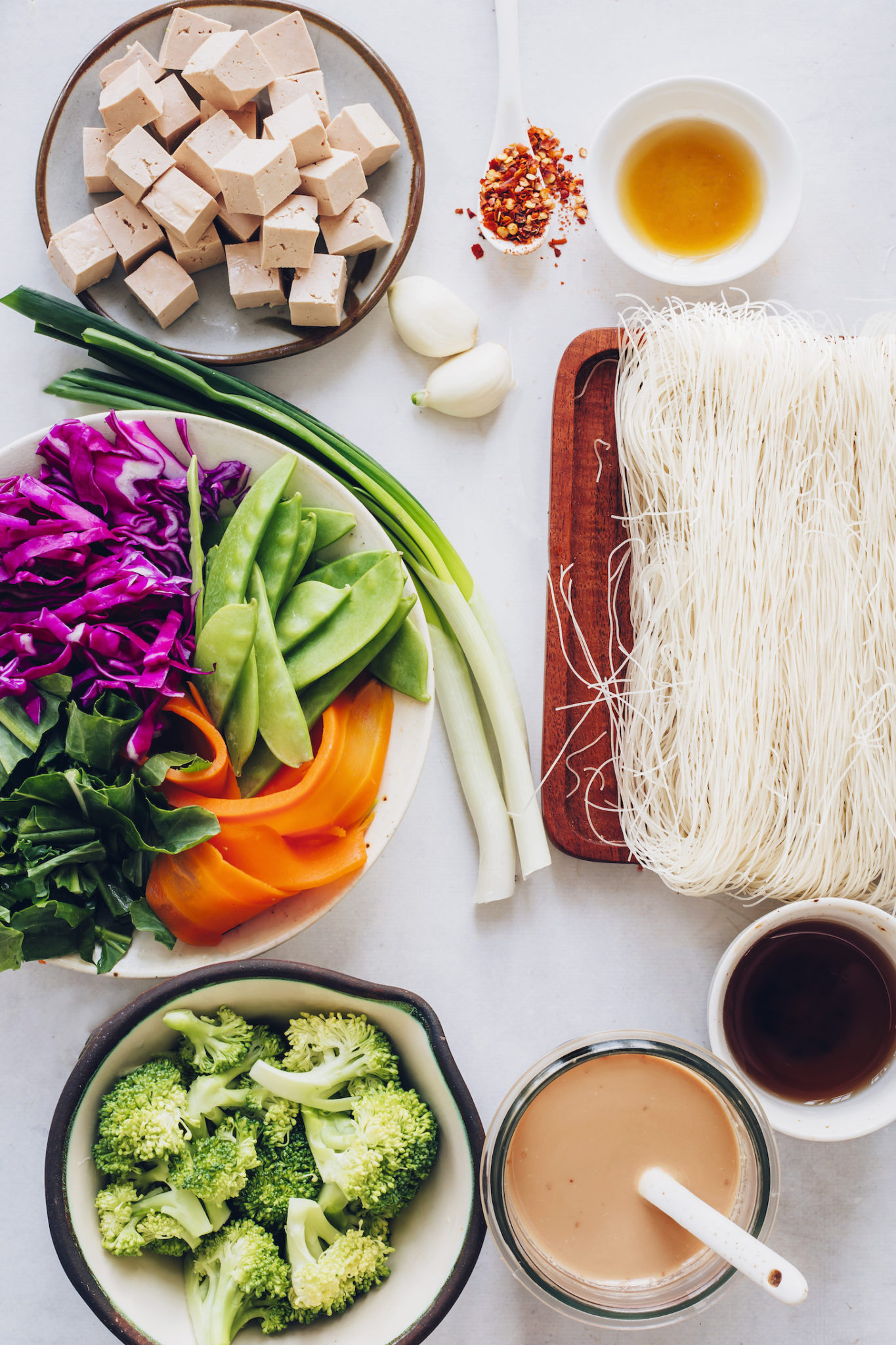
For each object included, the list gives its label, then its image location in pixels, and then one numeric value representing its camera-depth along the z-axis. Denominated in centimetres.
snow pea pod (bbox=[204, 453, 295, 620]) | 70
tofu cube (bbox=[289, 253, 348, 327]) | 74
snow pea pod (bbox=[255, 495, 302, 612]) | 70
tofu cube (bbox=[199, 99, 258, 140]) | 74
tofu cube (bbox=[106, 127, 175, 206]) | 73
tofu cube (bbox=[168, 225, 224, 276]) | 74
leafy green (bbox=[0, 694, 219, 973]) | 68
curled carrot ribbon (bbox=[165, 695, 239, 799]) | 69
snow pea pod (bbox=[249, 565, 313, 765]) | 69
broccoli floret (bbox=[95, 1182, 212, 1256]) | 68
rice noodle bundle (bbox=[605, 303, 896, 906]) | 75
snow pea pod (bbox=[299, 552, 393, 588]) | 71
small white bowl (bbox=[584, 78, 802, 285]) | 76
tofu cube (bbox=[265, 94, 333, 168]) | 73
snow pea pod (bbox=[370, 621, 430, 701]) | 71
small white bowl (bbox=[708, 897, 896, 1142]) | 73
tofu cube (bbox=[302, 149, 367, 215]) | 73
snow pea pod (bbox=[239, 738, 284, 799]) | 71
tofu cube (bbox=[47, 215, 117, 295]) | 74
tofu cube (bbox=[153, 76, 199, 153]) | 74
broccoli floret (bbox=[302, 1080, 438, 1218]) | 69
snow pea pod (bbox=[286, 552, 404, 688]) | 70
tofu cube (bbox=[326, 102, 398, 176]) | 74
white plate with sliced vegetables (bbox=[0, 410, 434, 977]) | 71
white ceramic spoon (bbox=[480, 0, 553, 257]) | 76
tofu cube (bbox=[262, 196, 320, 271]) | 73
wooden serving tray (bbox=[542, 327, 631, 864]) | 76
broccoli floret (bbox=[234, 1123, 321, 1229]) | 69
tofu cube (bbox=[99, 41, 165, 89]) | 74
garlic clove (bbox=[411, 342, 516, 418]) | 76
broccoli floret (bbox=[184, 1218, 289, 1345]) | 69
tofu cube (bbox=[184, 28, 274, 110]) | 73
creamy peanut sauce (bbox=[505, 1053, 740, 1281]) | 70
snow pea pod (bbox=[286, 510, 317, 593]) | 71
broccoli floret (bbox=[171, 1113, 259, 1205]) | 69
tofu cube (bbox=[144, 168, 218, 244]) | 74
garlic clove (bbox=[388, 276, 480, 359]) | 76
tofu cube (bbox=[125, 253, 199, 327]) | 74
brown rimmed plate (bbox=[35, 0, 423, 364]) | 75
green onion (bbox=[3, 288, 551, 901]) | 74
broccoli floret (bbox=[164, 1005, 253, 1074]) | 70
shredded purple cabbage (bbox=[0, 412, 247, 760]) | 69
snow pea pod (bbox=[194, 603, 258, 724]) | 69
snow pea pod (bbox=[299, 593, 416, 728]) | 71
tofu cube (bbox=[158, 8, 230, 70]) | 74
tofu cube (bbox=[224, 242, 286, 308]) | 74
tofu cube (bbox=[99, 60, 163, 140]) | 73
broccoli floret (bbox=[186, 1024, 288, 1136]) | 70
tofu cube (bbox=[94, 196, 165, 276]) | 74
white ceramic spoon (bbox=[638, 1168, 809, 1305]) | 66
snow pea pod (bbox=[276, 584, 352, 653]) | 70
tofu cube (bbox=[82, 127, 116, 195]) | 74
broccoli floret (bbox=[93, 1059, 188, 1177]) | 68
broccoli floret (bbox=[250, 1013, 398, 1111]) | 70
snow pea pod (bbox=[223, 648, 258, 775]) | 69
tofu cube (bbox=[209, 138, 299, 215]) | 73
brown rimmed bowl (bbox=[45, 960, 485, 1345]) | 67
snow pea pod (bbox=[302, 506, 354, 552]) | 72
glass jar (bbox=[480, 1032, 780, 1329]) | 69
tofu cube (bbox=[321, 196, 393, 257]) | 74
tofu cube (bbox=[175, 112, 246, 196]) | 74
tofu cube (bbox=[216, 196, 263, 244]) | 74
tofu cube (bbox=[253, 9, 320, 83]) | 74
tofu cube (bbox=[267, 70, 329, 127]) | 74
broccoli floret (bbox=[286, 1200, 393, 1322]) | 69
